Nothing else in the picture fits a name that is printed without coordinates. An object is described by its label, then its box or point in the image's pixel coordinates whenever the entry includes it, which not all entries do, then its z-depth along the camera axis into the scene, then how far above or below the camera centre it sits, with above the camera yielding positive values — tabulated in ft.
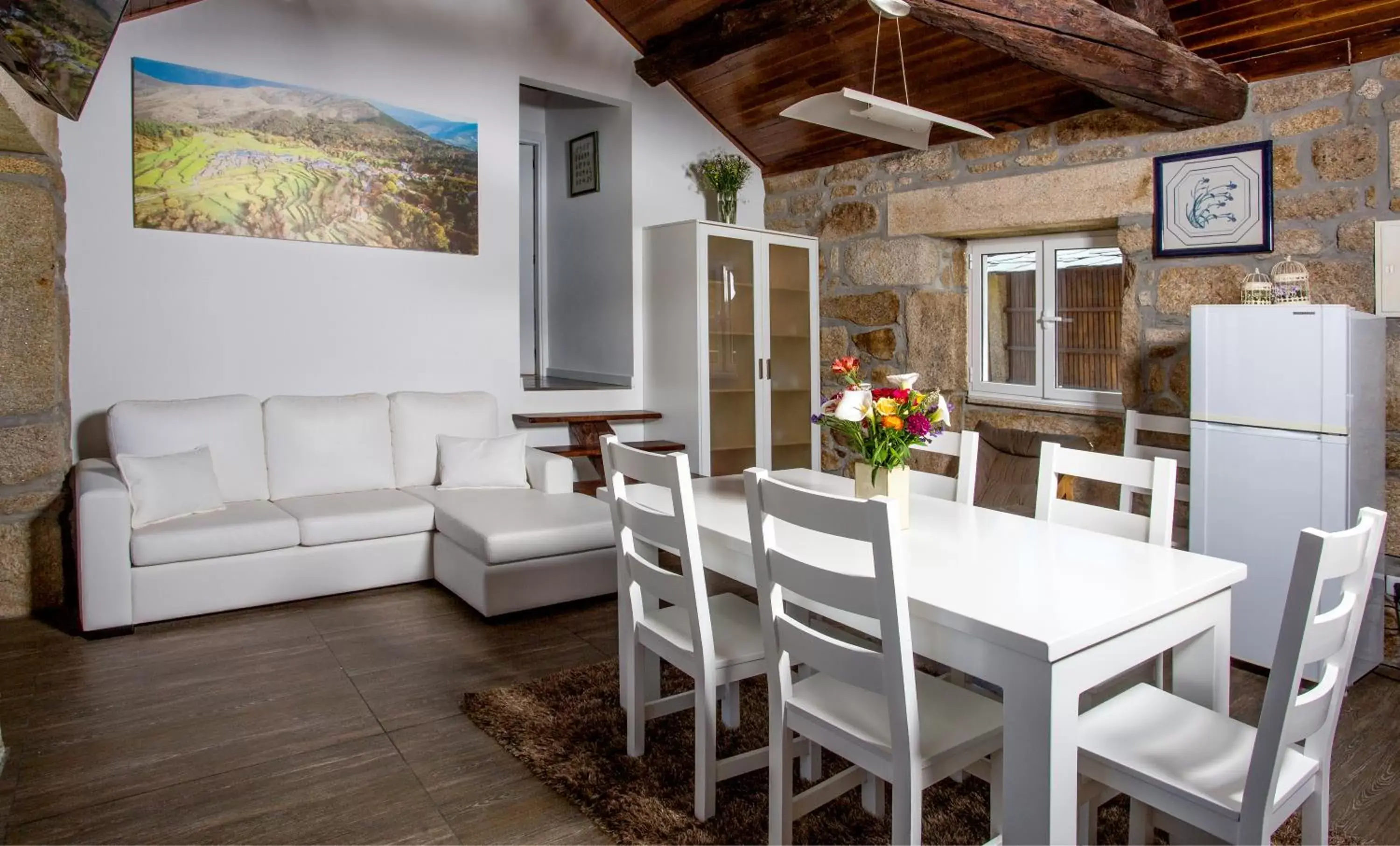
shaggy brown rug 6.70 -3.24
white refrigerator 9.49 -0.69
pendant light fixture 7.87 +2.56
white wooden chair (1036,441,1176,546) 7.20 -0.94
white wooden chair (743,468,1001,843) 5.16 -1.95
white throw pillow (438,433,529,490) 14.19 -1.22
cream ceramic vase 7.29 -0.85
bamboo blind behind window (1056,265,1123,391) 14.44 +0.84
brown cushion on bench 12.16 -1.23
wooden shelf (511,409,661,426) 16.12 -0.61
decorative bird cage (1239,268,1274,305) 10.99 +1.02
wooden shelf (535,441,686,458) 16.31 -1.20
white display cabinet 16.83 +0.78
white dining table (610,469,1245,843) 4.74 -1.33
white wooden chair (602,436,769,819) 6.68 -1.97
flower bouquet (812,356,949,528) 7.13 -0.35
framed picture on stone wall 11.62 +2.33
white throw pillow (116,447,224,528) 11.41 -1.25
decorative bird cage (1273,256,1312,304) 10.73 +1.12
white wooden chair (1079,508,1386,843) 4.53 -2.14
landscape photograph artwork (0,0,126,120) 6.42 +2.71
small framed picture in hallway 18.48 +4.53
